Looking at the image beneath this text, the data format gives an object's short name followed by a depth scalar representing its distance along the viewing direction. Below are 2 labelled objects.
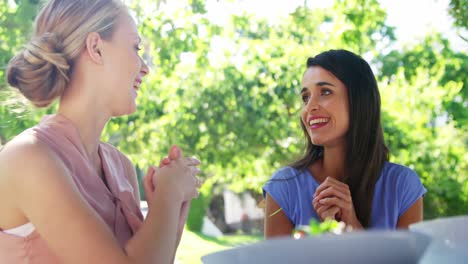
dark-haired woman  1.90
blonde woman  1.04
